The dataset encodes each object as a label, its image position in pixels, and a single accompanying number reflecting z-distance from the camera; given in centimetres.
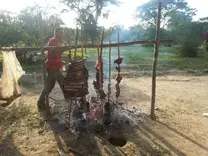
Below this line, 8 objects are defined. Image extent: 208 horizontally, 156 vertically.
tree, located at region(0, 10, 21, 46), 940
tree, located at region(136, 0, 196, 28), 2886
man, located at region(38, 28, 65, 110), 351
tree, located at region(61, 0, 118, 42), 2266
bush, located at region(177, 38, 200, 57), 1318
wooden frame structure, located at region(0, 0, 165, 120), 288
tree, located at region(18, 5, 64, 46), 1156
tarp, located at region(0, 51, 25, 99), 343
